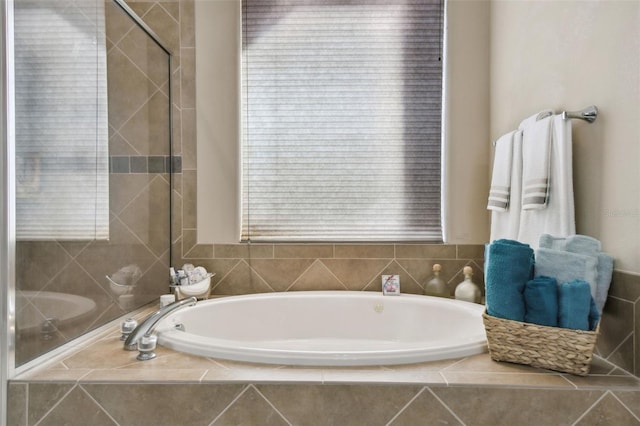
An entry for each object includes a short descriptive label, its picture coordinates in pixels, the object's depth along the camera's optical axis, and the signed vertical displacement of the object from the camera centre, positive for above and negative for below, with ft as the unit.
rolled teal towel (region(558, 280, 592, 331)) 3.37 -0.82
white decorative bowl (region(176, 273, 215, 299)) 6.00 -1.20
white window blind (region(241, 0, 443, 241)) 6.77 +1.65
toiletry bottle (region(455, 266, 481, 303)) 6.15 -1.25
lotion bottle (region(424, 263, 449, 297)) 6.45 -1.25
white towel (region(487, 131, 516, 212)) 5.53 +0.52
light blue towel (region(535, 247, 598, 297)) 3.56 -0.51
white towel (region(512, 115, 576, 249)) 4.29 +0.21
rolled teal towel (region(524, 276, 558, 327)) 3.46 -0.81
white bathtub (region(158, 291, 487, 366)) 5.73 -1.68
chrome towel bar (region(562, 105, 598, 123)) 4.09 +1.05
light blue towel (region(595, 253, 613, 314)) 3.71 -0.62
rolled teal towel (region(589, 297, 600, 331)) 3.44 -0.92
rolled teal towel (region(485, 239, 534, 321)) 3.60 -0.63
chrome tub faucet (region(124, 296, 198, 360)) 3.83 -1.26
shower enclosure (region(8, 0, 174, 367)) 3.81 +0.55
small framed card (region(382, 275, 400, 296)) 6.41 -1.23
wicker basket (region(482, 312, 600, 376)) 3.35 -1.21
